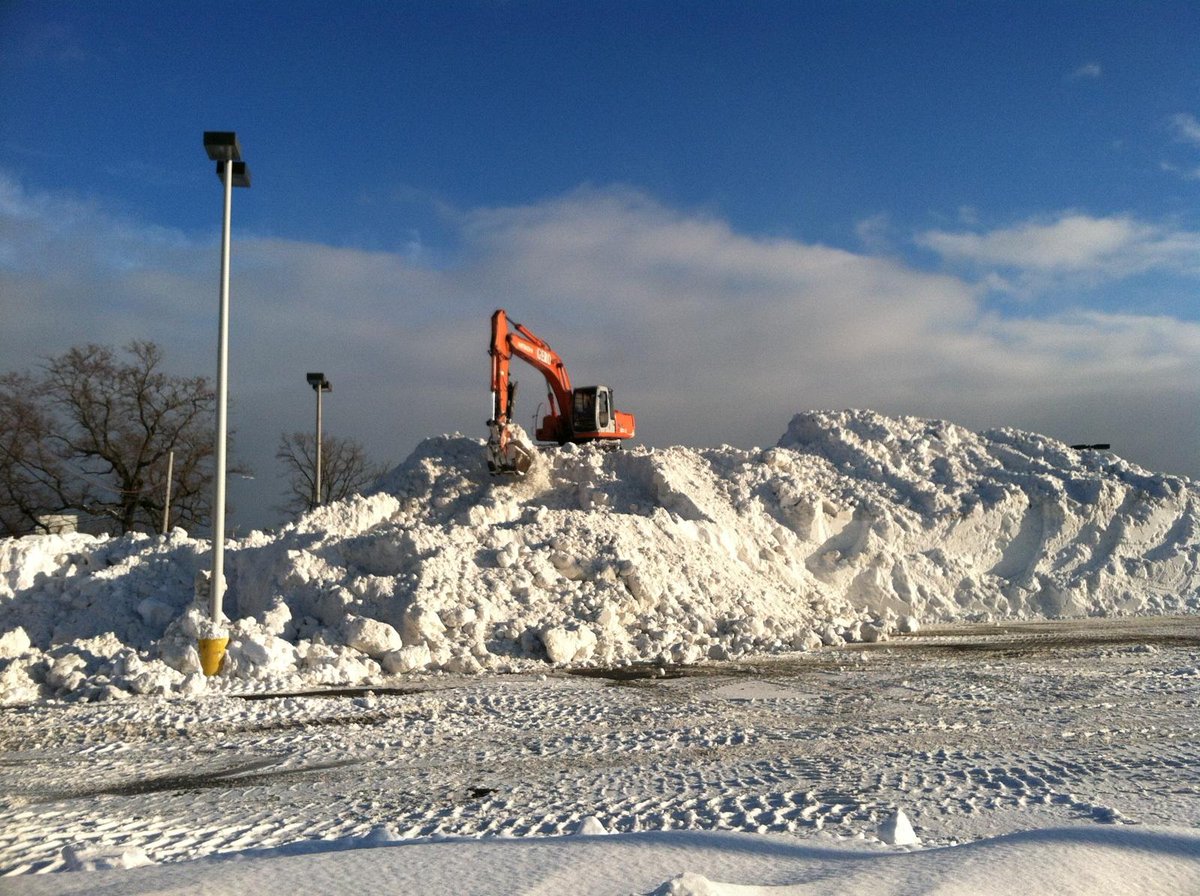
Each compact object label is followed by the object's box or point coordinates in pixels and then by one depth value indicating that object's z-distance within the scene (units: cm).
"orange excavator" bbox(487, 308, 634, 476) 2011
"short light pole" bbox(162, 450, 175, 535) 2646
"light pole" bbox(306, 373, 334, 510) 2520
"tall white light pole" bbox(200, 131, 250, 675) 1276
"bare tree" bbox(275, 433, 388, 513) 4728
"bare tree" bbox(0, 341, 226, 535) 2694
